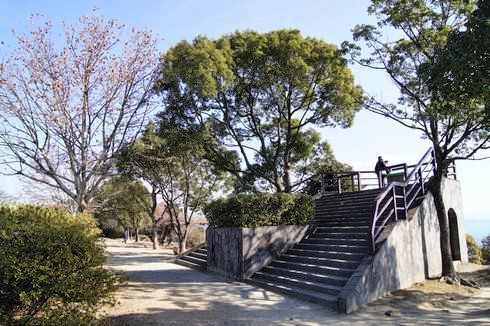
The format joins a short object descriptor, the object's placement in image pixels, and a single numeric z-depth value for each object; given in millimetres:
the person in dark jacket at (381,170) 17028
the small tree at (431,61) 11398
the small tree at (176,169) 14172
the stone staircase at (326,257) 9570
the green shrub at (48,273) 6137
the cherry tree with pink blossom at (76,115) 11266
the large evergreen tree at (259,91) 15312
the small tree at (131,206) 29670
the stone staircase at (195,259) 15450
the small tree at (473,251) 17328
